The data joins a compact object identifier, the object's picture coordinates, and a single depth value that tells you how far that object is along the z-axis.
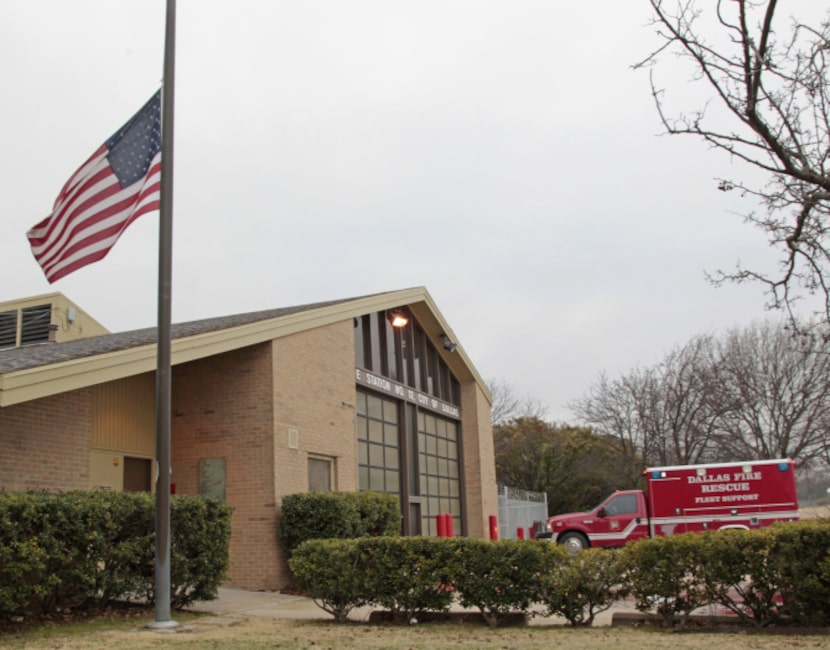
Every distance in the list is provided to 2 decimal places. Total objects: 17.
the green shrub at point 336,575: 11.05
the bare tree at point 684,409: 39.34
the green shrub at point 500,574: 10.57
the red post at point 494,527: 28.05
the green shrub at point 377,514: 16.80
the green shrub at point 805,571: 9.53
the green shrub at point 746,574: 9.88
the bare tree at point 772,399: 38.16
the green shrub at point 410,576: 10.88
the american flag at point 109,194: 10.73
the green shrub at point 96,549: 9.05
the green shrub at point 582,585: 10.43
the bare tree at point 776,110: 7.75
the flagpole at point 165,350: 9.96
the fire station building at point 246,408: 12.66
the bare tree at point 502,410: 63.39
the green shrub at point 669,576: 10.21
